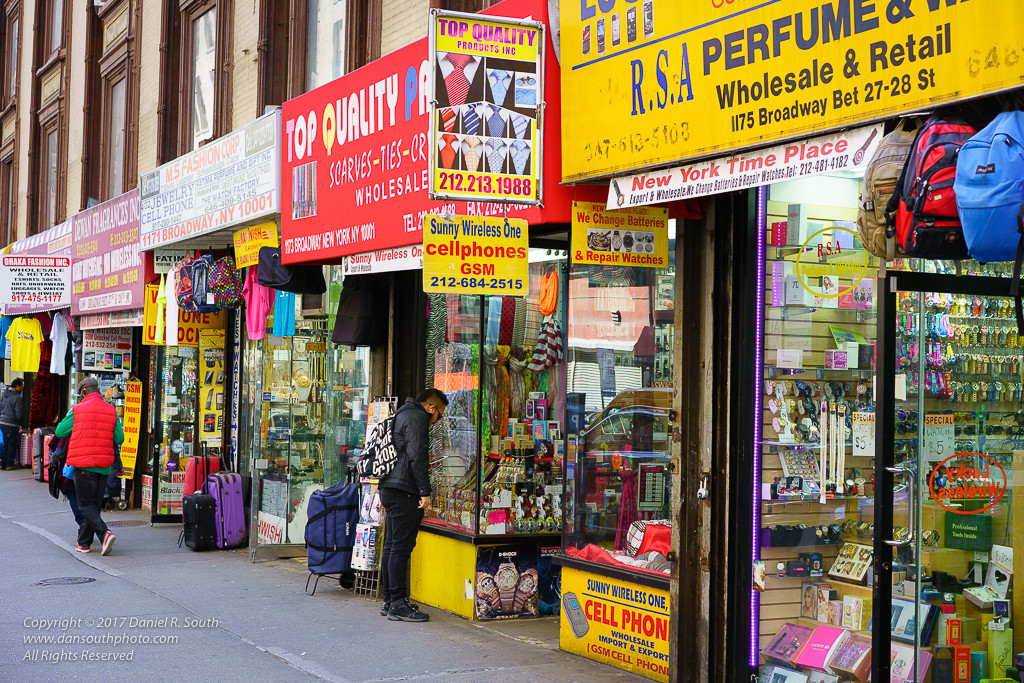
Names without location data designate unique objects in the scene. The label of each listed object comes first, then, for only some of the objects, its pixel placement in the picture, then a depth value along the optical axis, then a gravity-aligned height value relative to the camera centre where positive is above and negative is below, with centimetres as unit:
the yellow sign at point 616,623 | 660 -174
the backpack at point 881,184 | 445 +75
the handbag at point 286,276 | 1034 +78
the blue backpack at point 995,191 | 396 +65
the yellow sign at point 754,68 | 434 +142
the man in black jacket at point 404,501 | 841 -116
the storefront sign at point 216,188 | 1057 +189
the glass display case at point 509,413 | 879 -48
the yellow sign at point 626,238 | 664 +76
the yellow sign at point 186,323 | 1378 +40
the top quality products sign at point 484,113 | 662 +154
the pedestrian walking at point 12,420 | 2297 -152
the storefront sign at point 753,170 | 482 +98
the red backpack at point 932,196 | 419 +67
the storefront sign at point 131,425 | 1598 -111
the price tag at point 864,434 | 586 -40
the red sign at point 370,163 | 707 +161
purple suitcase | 1211 -178
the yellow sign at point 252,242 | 1076 +118
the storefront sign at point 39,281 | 1791 +121
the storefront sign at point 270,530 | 1148 -192
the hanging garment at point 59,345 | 1941 +13
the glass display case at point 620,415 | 688 -39
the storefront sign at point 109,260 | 1464 +139
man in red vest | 1162 -114
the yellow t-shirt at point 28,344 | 2091 +15
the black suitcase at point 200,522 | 1192 -191
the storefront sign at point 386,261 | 805 +77
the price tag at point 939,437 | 580 -41
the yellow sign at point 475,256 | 689 +68
